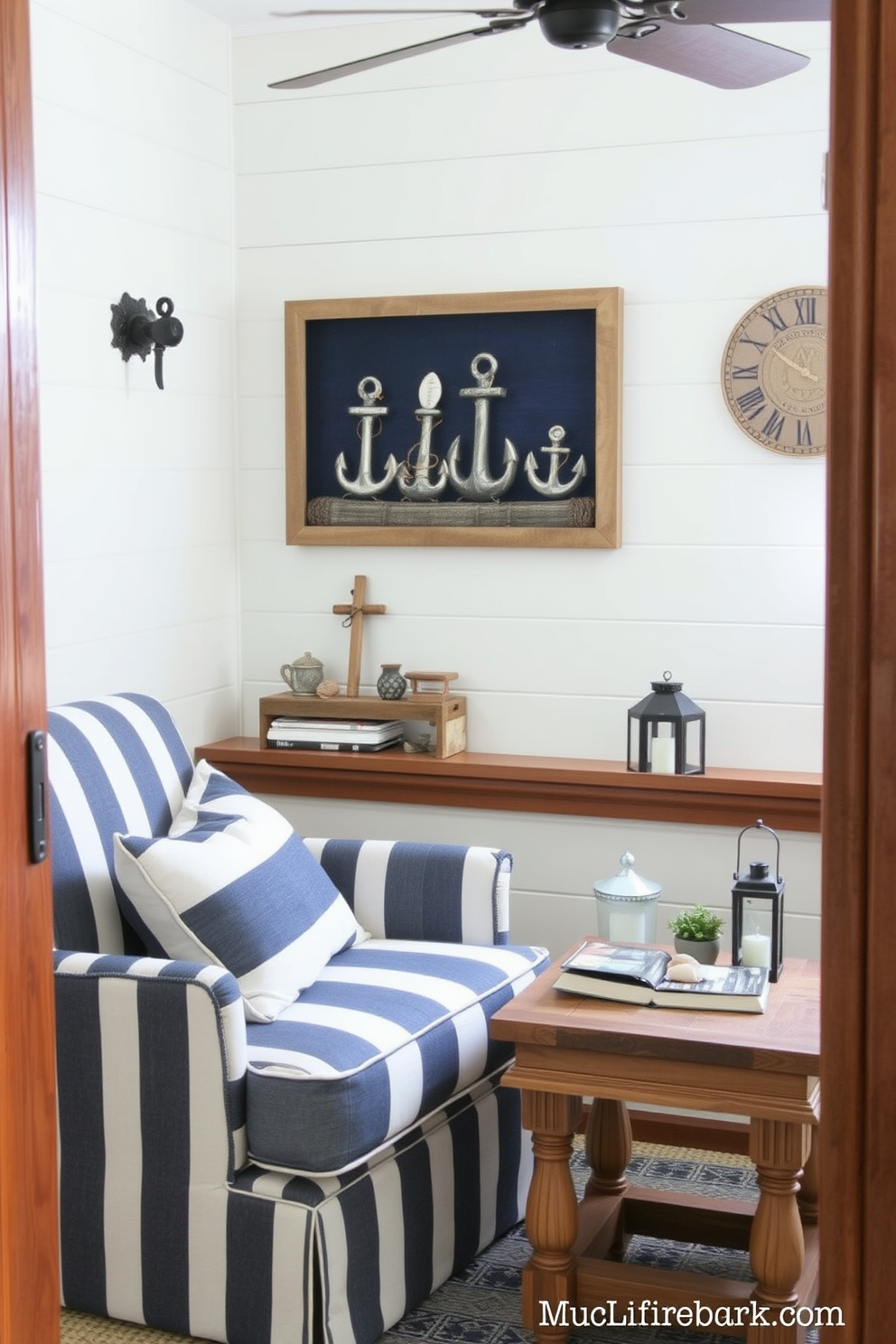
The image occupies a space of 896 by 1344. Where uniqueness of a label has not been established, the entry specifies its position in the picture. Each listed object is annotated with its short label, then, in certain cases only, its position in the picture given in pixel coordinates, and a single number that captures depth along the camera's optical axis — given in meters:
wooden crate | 3.66
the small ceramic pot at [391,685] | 3.73
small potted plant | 2.82
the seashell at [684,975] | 2.61
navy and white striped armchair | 2.41
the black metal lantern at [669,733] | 3.47
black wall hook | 3.42
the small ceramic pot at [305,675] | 3.84
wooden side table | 2.37
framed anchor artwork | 3.64
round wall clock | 3.42
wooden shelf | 3.41
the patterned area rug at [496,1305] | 2.59
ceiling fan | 1.98
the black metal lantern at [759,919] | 2.76
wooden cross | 3.82
